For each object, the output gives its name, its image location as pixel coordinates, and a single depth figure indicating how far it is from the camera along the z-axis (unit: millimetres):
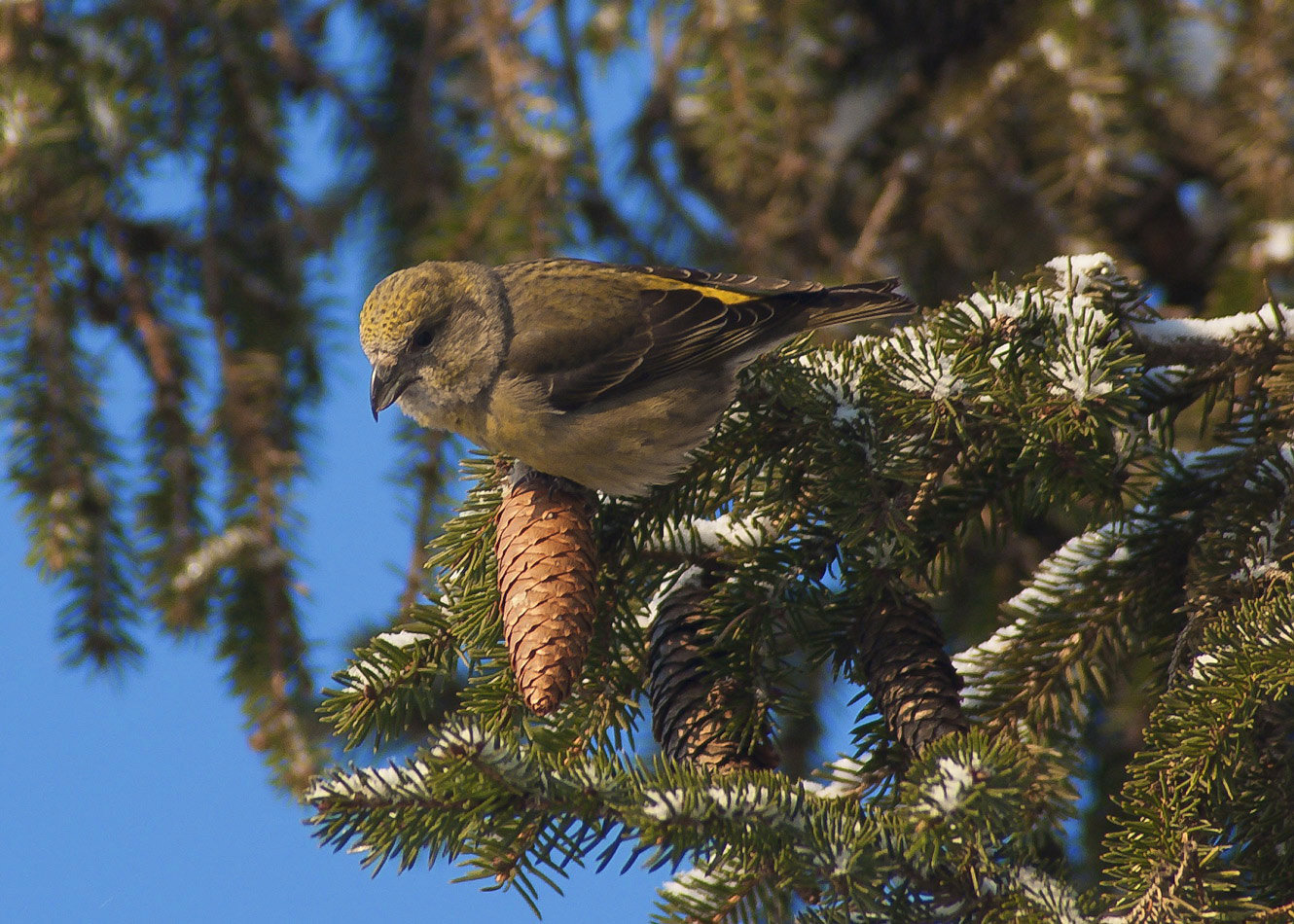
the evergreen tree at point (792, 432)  7403
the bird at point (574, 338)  7635
